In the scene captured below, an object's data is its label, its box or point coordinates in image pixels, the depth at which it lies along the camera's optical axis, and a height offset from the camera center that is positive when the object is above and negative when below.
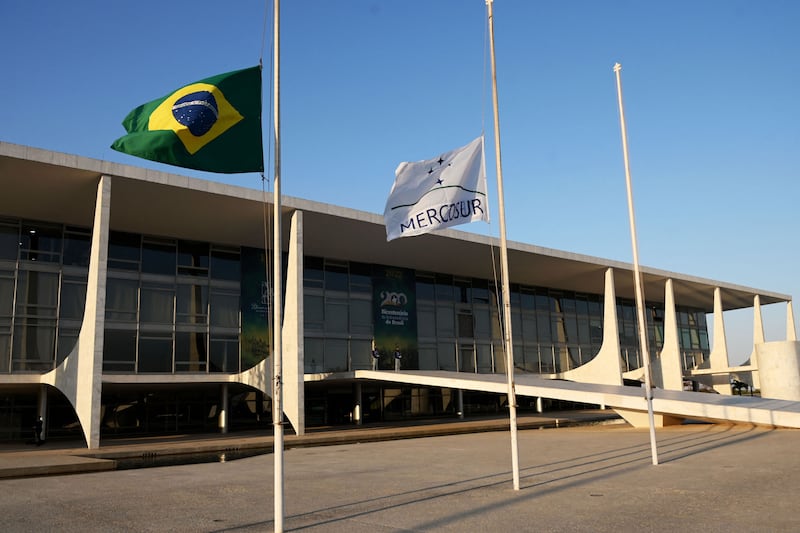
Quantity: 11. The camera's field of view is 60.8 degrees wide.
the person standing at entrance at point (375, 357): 35.62 +1.52
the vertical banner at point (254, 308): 32.62 +3.89
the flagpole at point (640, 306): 14.84 +1.55
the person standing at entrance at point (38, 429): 25.78 -1.26
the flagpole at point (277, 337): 8.37 +0.65
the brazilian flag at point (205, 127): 10.17 +3.95
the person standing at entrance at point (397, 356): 35.12 +1.54
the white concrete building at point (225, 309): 25.94 +3.86
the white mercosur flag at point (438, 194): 12.60 +3.52
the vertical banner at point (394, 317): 37.47 +3.77
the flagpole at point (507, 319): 11.59 +1.09
